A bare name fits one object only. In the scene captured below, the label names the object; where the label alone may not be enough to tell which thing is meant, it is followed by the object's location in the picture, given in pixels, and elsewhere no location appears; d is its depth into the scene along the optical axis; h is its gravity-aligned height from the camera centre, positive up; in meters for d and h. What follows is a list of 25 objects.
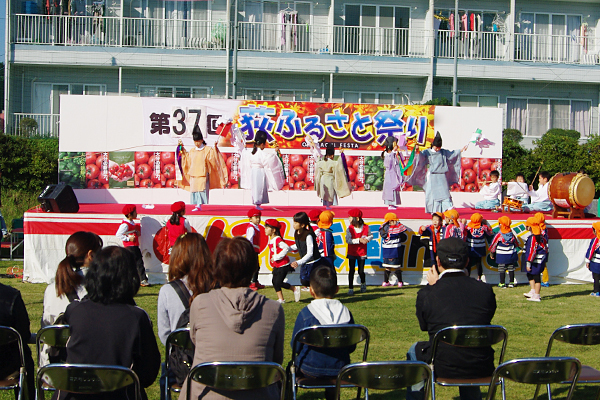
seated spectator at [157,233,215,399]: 3.92 -0.66
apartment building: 19.64 +4.35
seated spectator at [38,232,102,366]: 3.99 -0.68
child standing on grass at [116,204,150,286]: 9.27 -0.83
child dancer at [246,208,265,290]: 9.03 -0.73
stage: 9.78 -0.94
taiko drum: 10.98 -0.08
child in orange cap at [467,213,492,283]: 9.91 -0.88
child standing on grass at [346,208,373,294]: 9.30 -0.94
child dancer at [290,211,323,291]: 7.86 -0.85
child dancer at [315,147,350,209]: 13.25 +0.10
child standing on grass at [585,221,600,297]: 9.12 -1.06
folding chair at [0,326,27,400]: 3.52 -1.19
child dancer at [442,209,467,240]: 9.81 -0.68
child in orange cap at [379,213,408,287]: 9.72 -0.94
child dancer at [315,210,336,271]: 8.72 -0.78
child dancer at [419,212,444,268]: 9.85 -0.81
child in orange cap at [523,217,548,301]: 9.01 -1.06
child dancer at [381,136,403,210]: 13.69 +0.15
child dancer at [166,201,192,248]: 9.34 -0.67
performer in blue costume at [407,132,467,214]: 12.38 +0.05
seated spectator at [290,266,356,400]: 3.95 -0.93
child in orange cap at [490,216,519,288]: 9.84 -1.02
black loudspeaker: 9.97 -0.35
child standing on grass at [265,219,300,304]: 8.06 -1.02
